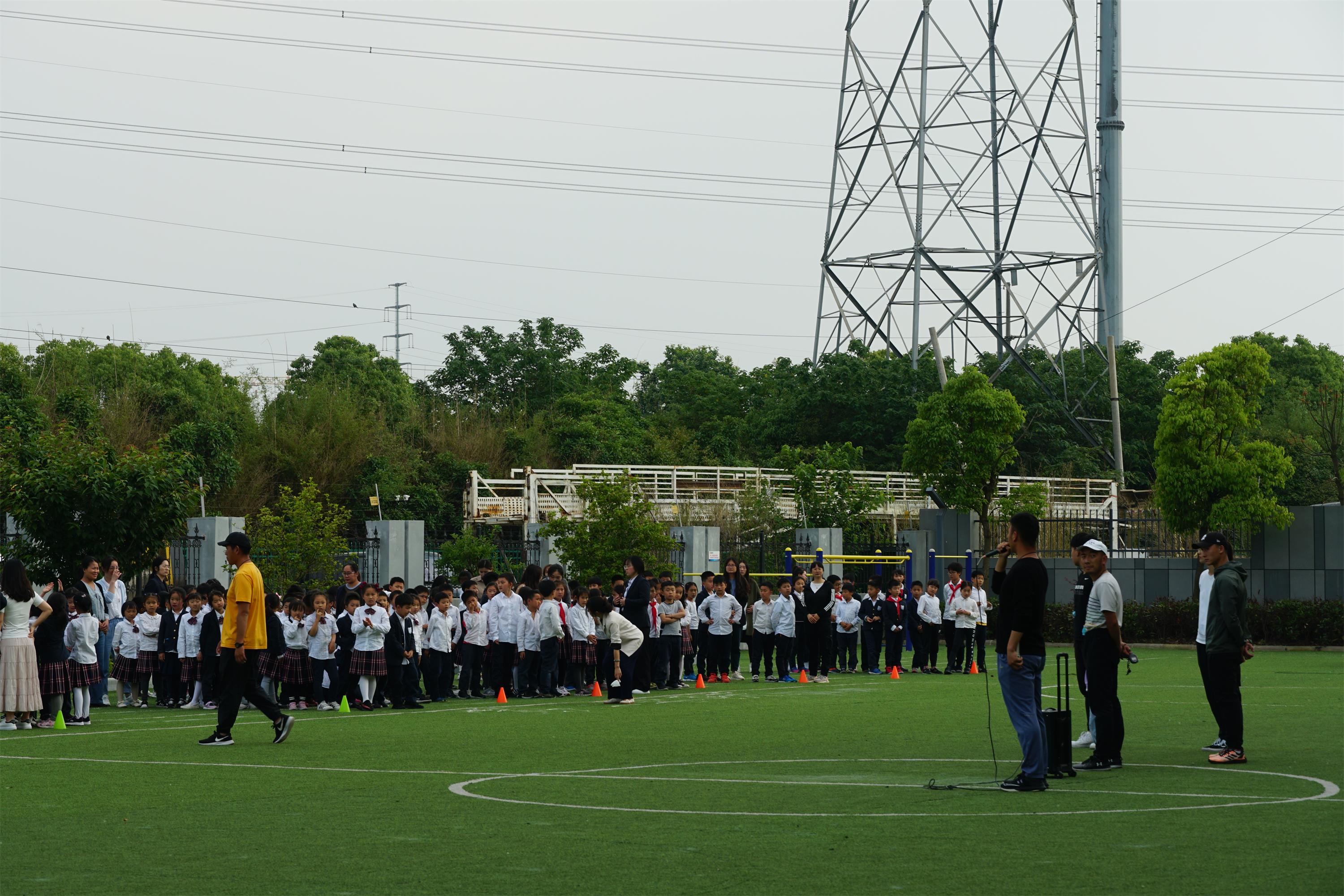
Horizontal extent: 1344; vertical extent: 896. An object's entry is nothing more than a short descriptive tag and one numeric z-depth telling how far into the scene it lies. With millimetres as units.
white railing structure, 43344
